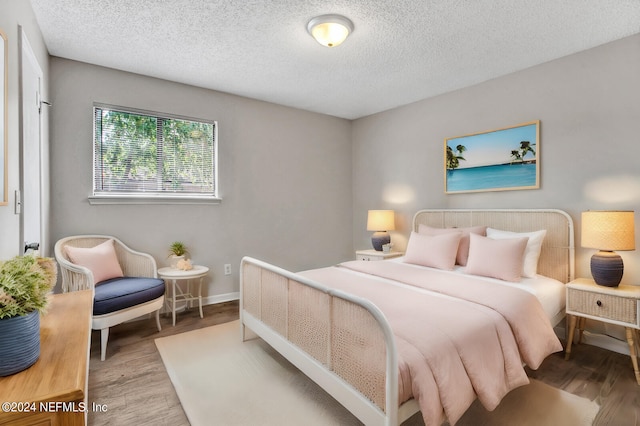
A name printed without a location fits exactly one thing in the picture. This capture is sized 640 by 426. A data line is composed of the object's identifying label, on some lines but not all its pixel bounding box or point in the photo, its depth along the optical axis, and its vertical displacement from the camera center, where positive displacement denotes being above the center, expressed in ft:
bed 4.52 -2.08
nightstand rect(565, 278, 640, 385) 7.14 -2.25
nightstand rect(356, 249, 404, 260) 13.08 -1.84
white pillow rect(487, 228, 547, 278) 8.95 -1.17
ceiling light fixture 7.44 +4.35
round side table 10.07 -2.32
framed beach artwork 10.12 +1.73
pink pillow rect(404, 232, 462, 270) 9.85 -1.27
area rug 5.82 -3.79
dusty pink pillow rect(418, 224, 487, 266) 10.29 -0.94
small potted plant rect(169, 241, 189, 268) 11.00 -1.45
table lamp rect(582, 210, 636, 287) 7.59 -0.72
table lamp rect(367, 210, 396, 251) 13.62 -0.58
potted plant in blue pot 2.61 -0.87
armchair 7.97 -1.91
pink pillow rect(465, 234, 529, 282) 8.41 -1.32
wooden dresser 2.34 -1.37
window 10.25 +1.90
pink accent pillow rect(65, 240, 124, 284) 8.80 -1.36
